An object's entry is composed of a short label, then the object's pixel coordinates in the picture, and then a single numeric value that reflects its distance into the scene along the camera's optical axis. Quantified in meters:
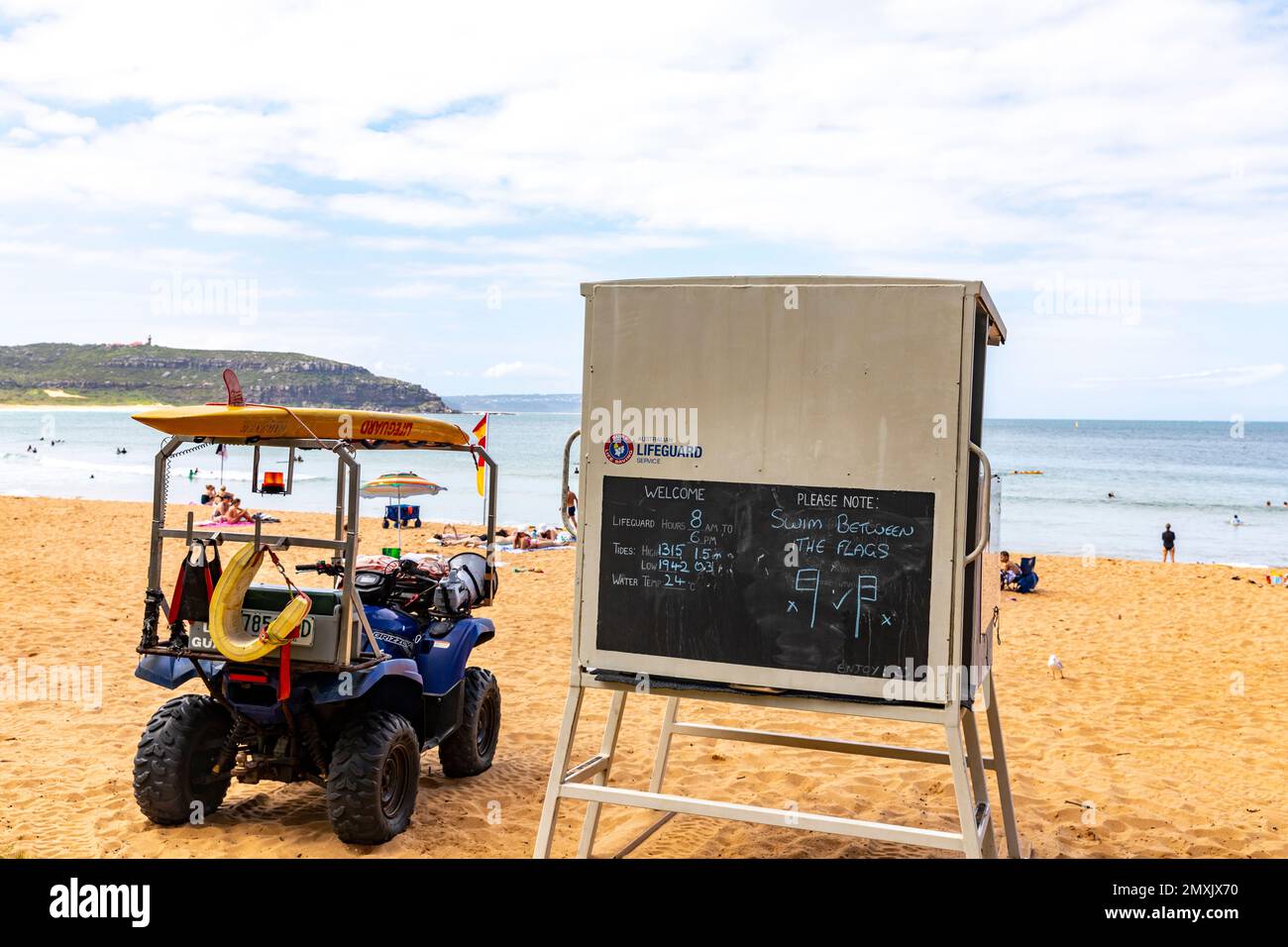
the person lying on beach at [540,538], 21.69
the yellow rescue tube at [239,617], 5.25
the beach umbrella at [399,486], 15.21
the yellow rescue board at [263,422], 5.38
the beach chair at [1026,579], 17.36
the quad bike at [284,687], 5.47
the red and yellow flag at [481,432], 9.29
